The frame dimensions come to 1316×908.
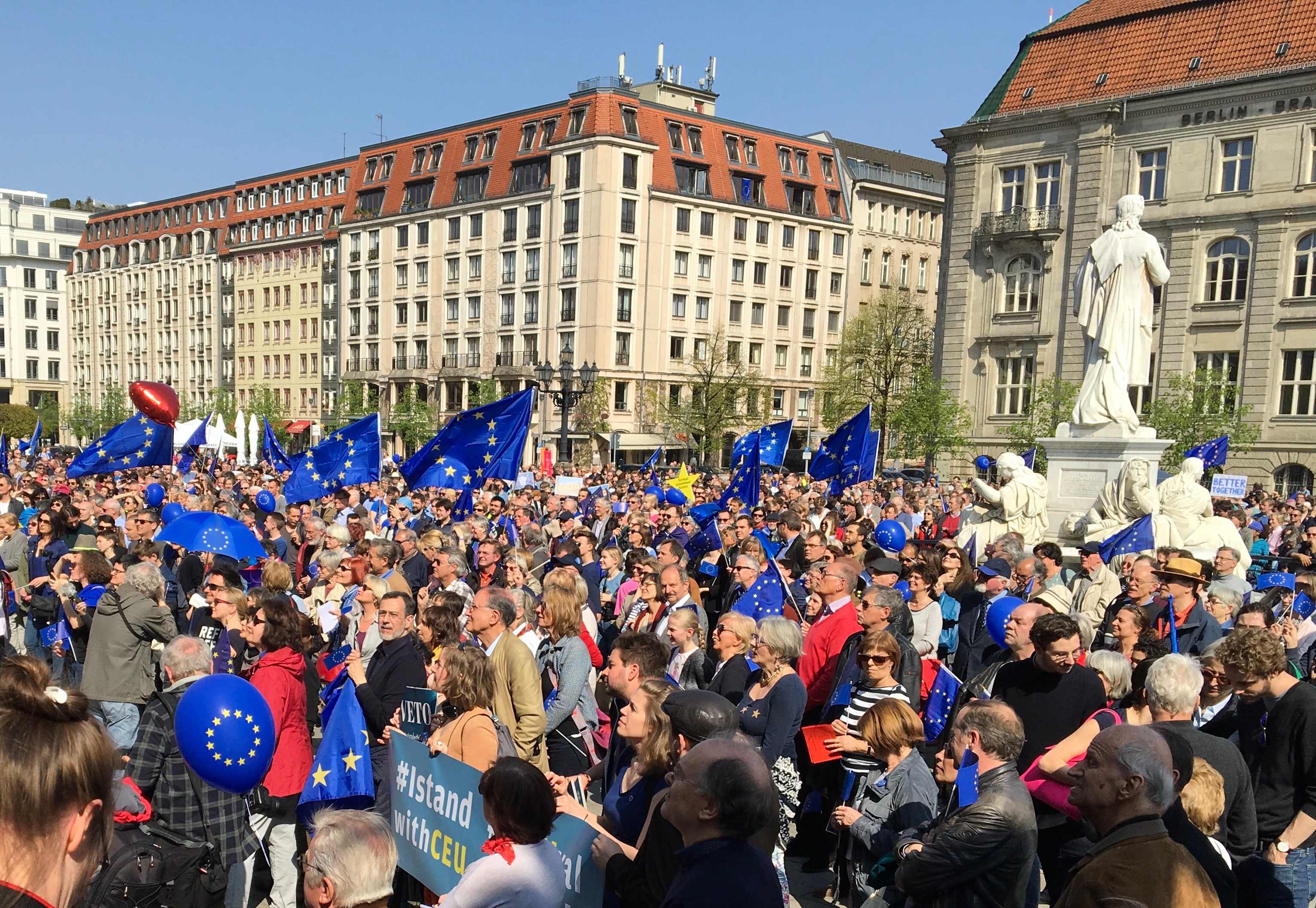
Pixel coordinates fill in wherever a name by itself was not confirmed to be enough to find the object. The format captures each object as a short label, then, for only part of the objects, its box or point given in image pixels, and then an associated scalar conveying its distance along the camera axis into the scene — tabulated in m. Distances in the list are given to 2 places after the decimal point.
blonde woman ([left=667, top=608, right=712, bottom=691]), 6.83
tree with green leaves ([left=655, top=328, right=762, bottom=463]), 57.62
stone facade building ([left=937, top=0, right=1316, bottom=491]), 35.38
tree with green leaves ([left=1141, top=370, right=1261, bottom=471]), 33.44
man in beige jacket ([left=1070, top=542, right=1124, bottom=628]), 9.31
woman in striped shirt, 5.86
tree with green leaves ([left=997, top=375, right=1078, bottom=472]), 35.75
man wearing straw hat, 7.91
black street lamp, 24.17
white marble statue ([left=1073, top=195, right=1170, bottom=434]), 14.01
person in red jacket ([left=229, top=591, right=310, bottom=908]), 5.84
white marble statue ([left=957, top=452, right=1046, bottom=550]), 14.20
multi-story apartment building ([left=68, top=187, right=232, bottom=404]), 85.38
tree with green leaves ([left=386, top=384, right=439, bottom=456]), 63.84
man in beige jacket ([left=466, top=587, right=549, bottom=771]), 6.00
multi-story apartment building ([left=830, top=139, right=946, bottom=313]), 70.31
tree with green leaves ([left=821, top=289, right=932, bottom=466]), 51.16
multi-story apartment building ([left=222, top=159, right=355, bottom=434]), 75.44
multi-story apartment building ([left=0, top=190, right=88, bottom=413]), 103.88
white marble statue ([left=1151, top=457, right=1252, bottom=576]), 12.65
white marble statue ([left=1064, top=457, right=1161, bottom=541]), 13.28
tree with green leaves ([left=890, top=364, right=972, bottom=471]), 39.94
